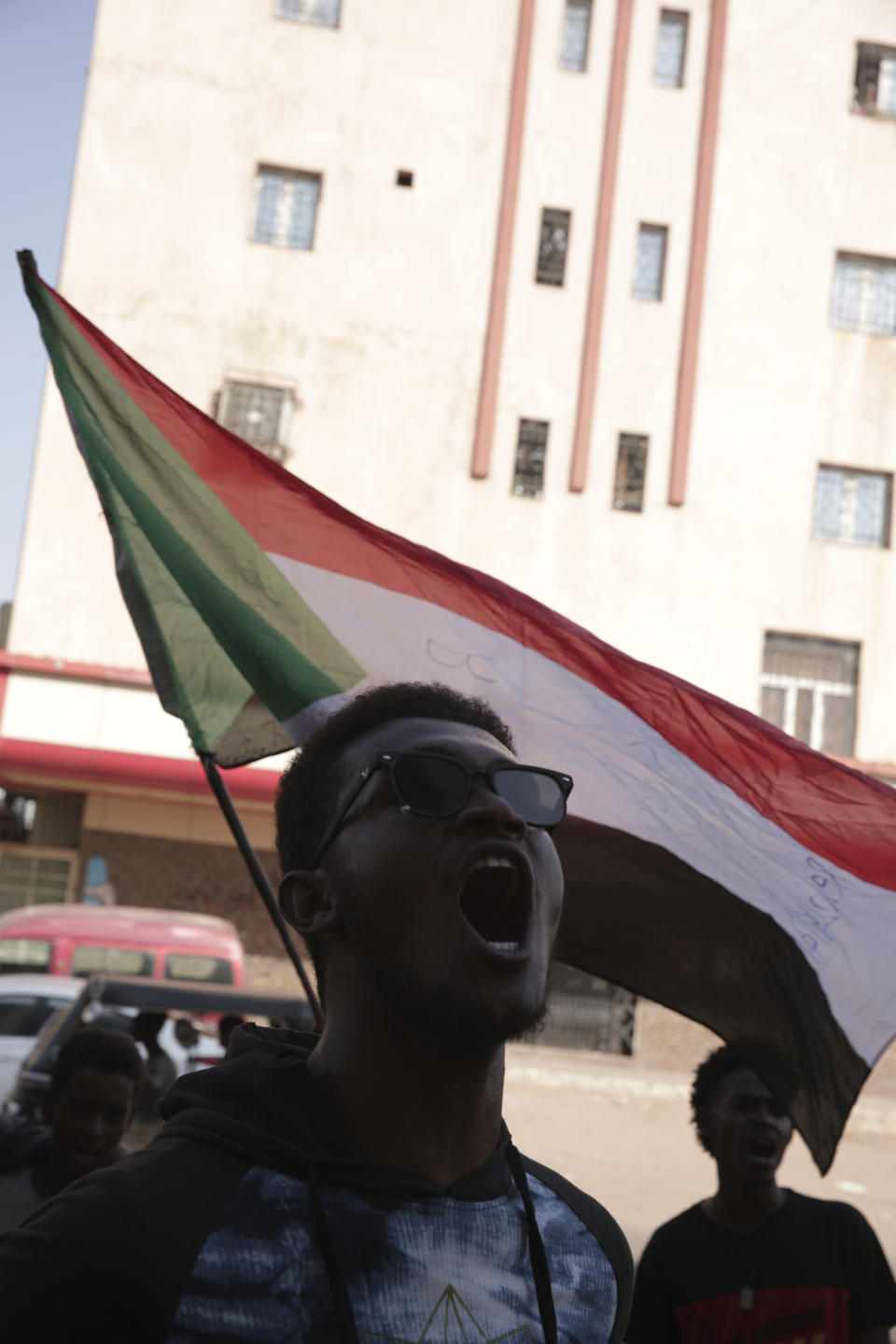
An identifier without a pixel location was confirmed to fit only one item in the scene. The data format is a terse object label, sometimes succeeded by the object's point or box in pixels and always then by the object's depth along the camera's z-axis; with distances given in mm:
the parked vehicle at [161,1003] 8133
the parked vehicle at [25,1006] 10336
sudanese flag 3191
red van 12453
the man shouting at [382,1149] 1284
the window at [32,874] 21219
